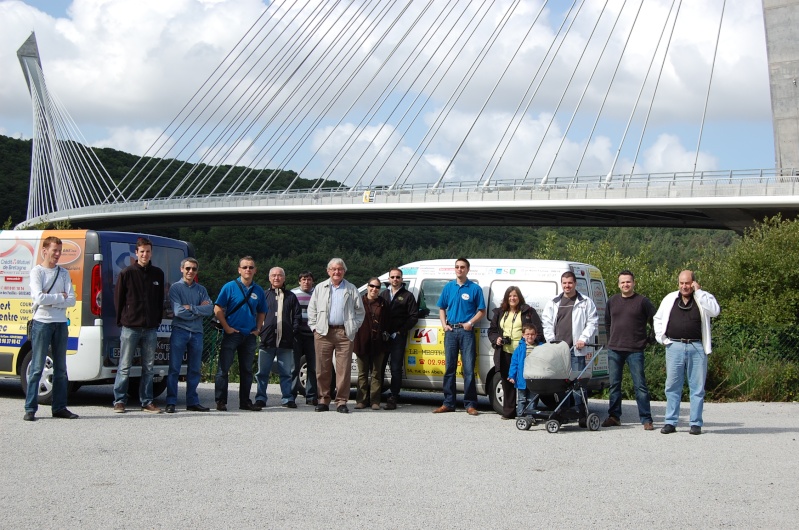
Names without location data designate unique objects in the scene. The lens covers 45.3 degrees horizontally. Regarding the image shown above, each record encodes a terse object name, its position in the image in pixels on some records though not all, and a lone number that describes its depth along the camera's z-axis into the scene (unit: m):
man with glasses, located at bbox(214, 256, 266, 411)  9.70
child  9.12
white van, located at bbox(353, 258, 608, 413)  10.01
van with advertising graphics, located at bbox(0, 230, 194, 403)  9.32
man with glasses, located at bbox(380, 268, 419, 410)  10.19
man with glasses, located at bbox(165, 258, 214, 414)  9.29
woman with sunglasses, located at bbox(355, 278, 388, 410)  10.09
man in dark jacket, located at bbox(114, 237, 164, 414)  8.96
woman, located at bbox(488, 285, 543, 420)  9.35
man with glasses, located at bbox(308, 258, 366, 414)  9.73
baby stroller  8.63
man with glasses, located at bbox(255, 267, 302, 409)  10.07
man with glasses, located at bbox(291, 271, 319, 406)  10.44
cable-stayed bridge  31.59
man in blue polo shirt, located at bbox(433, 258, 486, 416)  9.73
